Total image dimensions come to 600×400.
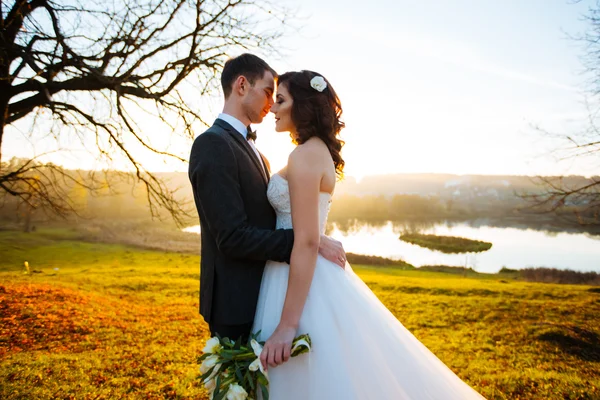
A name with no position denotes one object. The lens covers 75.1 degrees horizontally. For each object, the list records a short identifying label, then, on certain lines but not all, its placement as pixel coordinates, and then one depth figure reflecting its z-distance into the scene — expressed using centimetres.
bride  187
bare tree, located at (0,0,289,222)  518
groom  194
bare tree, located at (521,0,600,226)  789
